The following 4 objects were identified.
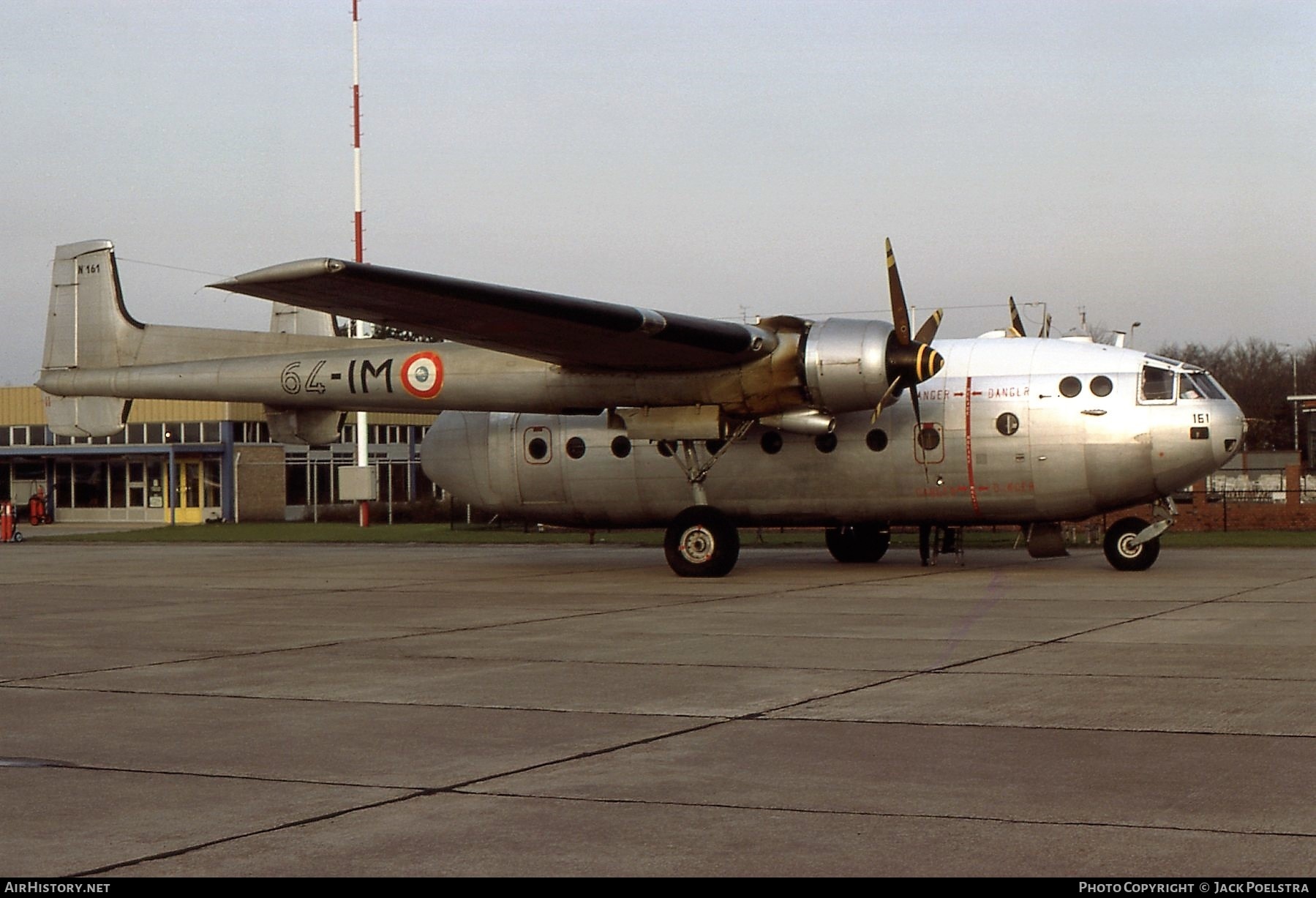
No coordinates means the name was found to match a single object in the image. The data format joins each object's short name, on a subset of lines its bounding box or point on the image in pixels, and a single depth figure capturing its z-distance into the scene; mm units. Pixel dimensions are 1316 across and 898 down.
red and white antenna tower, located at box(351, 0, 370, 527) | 44625
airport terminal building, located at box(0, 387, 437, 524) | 56156
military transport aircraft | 20000
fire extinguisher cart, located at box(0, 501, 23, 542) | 40656
